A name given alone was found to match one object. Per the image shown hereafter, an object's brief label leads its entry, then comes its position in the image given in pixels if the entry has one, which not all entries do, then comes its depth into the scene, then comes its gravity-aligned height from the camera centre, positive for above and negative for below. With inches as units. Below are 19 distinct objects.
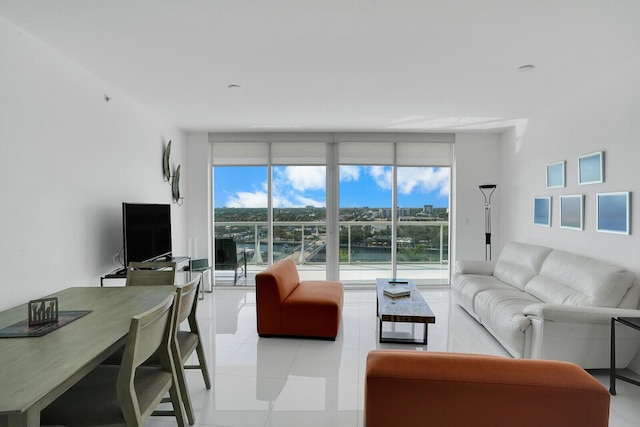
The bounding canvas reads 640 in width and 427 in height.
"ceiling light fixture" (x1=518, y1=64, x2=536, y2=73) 124.2 +52.3
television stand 134.4 -24.8
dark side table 101.8 -41.4
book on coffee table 151.0 -35.8
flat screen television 141.5 -8.9
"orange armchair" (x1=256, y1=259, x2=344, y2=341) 142.3 -41.8
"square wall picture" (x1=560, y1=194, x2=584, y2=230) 151.8 -0.1
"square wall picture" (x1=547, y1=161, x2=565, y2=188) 166.6 +18.3
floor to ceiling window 235.5 +7.1
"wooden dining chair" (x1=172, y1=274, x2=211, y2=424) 84.8 -35.9
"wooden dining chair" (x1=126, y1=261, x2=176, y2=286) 119.1 -22.7
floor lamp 227.4 -3.2
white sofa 109.1 -35.9
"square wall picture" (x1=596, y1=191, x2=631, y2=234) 124.6 -0.3
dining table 48.3 -25.4
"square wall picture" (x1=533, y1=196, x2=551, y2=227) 178.3 +0.2
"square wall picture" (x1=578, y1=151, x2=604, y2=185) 138.9 +18.1
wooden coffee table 126.4 -37.9
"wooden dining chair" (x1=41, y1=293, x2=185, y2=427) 60.8 -35.7
